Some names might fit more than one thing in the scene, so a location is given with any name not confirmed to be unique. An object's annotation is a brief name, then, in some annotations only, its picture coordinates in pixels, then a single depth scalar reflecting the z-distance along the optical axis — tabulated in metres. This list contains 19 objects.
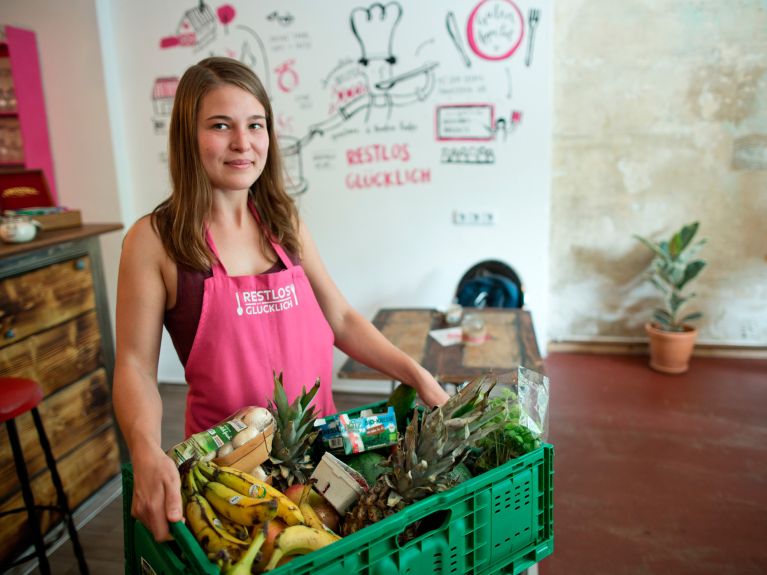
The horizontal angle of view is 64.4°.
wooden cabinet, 2.57
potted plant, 4.19
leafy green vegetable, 1.06
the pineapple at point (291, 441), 1.12
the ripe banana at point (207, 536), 0.86
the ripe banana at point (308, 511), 0.97
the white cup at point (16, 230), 2.58
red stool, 2.13
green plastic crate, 0.85
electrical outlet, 4.08
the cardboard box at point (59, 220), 2.90
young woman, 1.33
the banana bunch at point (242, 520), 0.86
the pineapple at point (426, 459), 0.98
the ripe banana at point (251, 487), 0.94
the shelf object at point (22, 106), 4.12
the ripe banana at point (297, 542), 0.86
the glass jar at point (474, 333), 2.78
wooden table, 2.45
